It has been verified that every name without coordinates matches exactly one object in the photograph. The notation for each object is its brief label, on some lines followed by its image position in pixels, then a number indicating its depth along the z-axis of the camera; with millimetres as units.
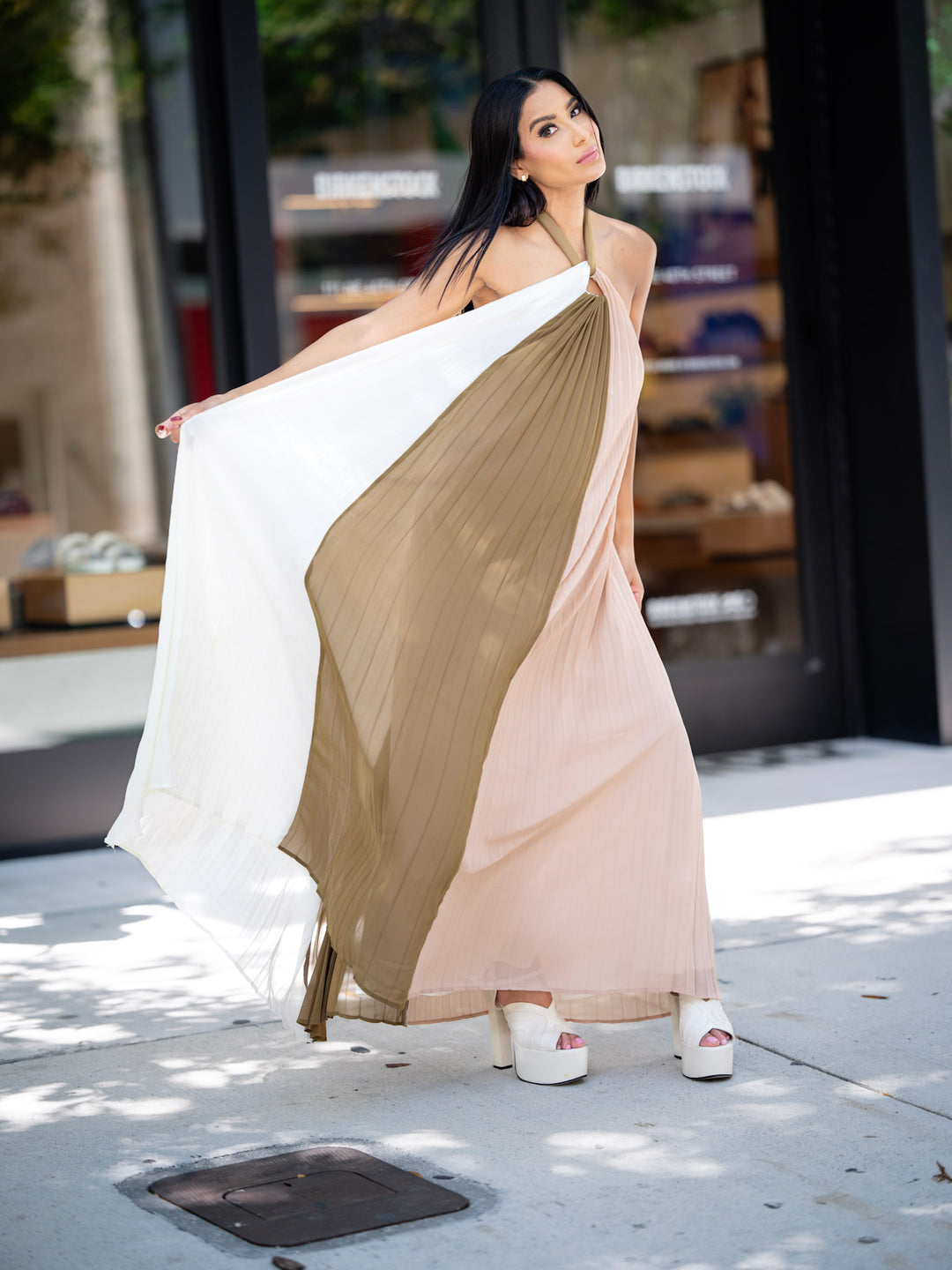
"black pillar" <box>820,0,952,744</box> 6934
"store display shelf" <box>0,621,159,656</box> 5980
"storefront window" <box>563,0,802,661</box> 7297
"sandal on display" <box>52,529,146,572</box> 6273
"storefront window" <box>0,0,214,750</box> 6180
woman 3184
